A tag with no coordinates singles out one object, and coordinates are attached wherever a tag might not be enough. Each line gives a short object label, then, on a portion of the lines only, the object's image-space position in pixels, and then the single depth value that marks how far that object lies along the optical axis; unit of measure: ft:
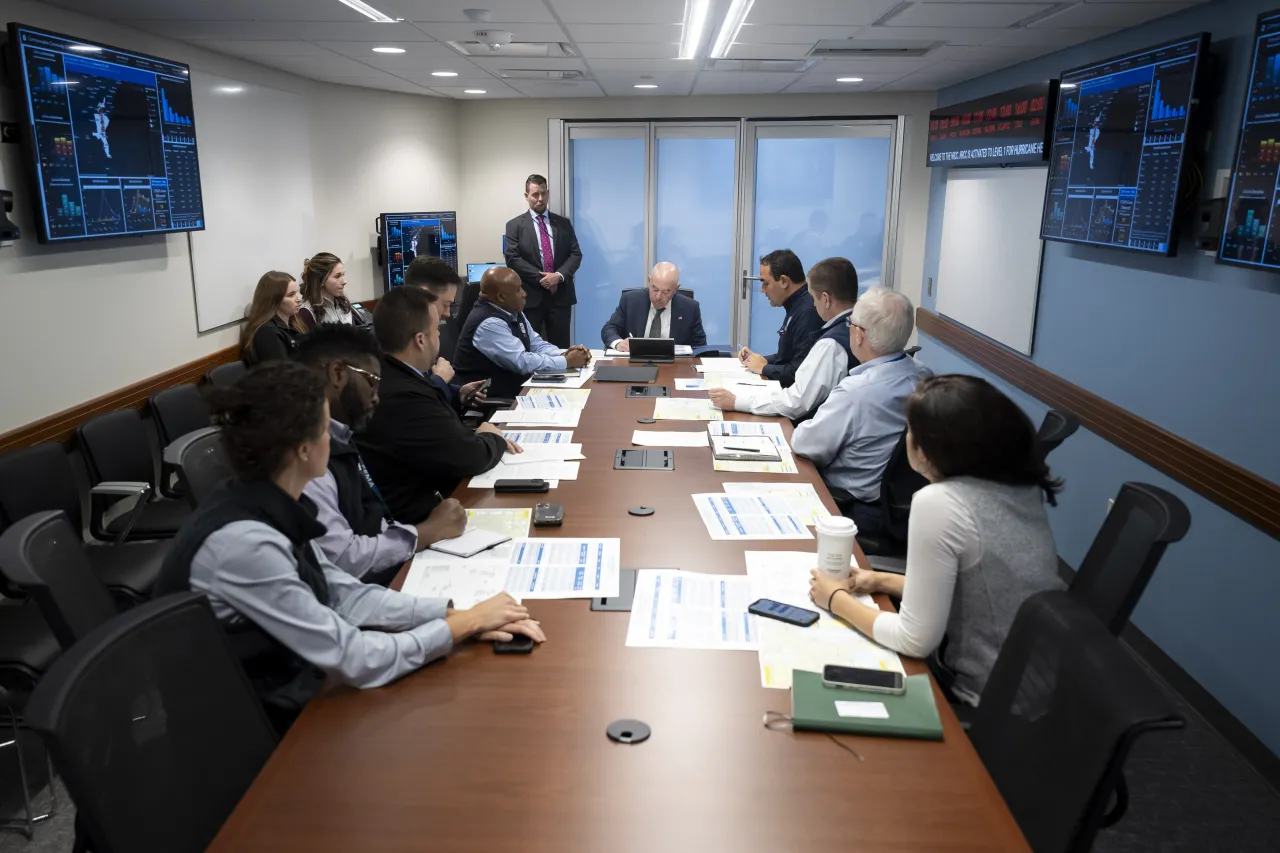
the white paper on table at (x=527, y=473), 9.71
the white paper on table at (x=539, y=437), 11.43
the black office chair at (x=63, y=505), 10.02
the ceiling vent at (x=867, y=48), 16.48
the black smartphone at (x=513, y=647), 6.20
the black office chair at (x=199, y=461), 9.73
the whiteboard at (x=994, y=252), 16.99
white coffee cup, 7.02
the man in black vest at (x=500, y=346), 15.70
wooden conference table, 4.48
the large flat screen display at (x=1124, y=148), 11.62
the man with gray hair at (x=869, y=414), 10.68
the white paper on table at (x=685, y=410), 12.89
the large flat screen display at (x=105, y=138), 12.19
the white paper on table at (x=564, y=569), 7.08
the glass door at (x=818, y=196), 26.71
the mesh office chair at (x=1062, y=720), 4.36
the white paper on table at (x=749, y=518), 8.30
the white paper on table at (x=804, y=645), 6.03
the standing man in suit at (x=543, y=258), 25.18
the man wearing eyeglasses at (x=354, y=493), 7.54
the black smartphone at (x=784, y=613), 6.57
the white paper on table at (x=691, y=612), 6.34
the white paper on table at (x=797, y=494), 8.87
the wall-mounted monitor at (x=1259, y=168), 9.57
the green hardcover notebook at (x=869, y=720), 5.29
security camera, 15.12
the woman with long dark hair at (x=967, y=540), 6.26
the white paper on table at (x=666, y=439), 11.43
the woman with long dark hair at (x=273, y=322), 16.79
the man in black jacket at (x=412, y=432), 9.55
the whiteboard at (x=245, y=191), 17.11
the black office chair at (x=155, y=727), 4.19
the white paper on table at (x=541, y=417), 12.39
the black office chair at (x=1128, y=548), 6.39
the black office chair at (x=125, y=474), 11.36
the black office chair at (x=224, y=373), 14.84
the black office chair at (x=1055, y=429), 10.49
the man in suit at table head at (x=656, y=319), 19.81
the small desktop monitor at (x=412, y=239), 23.85
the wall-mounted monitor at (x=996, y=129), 15.80
